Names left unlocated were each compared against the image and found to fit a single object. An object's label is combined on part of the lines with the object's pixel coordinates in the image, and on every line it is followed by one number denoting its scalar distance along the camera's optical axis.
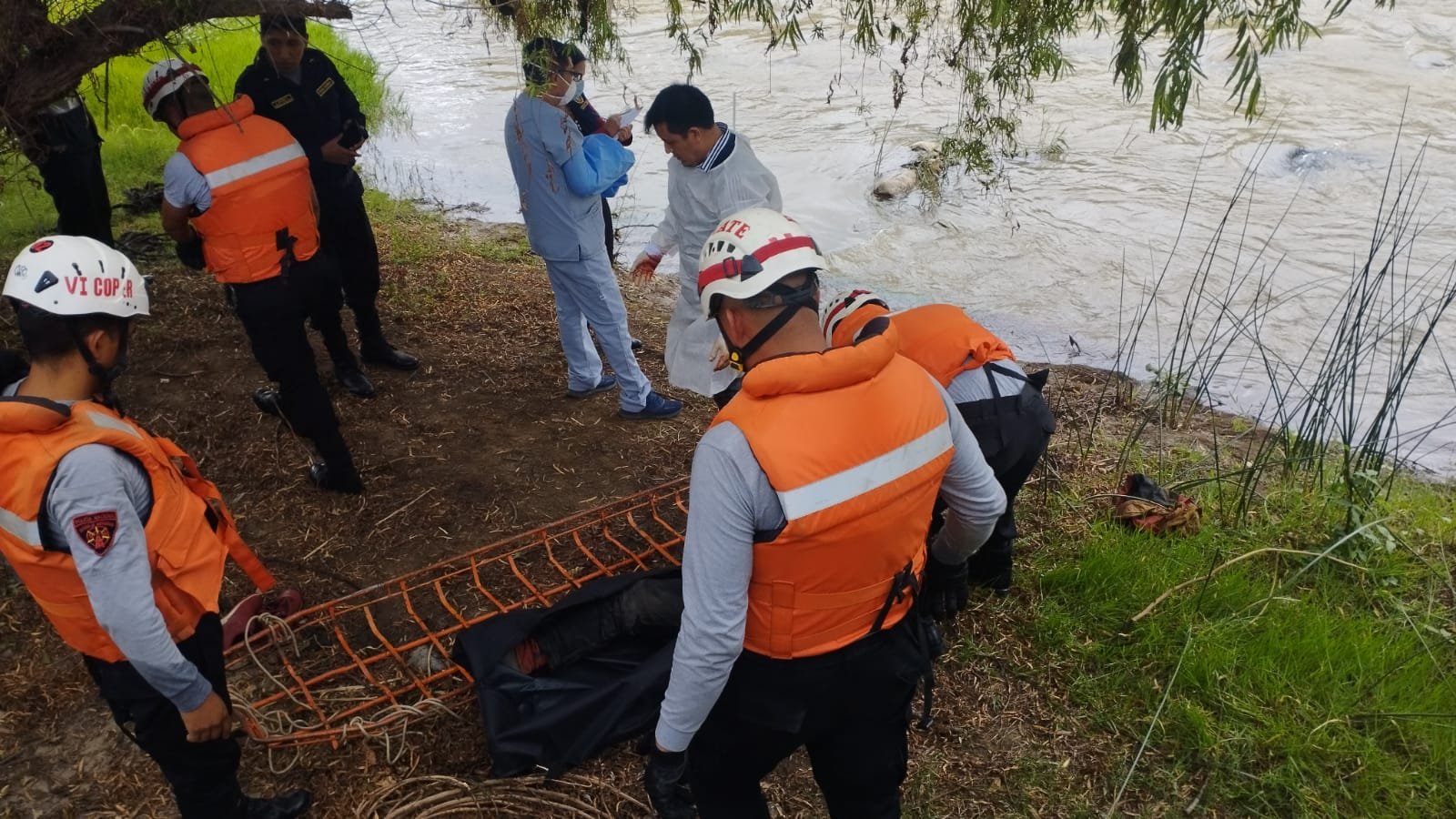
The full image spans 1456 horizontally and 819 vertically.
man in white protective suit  3.68
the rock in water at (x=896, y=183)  9.34
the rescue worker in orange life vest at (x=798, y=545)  1.65
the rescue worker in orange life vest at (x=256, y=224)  3.41
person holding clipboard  4.59
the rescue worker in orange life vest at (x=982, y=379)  2.82
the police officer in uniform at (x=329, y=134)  4.24
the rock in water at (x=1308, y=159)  9.33
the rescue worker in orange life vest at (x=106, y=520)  1.80
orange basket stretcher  2.94
